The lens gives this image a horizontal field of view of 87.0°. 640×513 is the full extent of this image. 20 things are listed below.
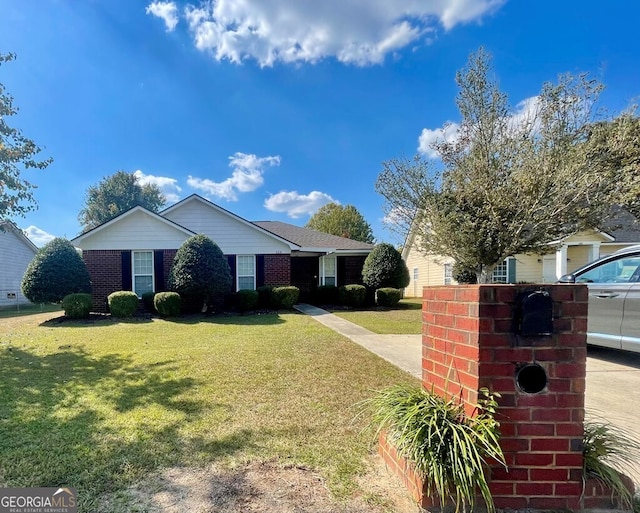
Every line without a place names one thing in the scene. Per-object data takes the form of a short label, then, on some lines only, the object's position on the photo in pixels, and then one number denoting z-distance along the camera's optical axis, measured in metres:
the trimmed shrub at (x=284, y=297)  13.99
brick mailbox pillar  1.98
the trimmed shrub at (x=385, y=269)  15.49
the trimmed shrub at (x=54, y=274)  12.23
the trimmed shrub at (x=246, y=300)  13.69
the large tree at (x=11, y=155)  8.03
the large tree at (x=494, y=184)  7.70
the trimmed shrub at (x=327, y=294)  16.33
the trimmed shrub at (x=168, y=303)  11.88
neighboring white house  20.77
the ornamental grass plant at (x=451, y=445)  1.89
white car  5.18
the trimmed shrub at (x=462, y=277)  15.99
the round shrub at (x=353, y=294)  15.10
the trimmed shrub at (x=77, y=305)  11.63
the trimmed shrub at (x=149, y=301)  13.34
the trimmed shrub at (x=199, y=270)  12.36
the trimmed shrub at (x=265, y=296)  14.26
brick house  14.12
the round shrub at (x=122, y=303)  11.93
